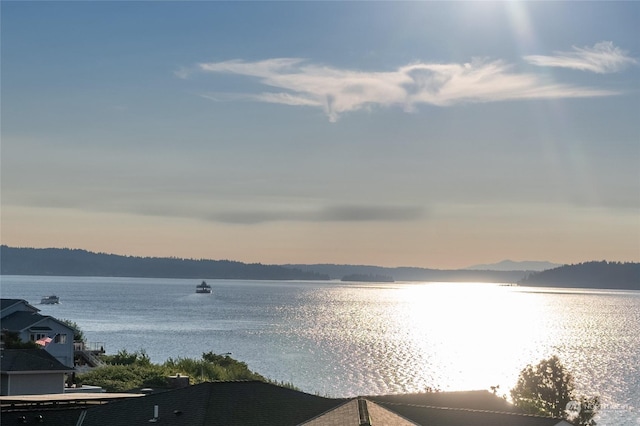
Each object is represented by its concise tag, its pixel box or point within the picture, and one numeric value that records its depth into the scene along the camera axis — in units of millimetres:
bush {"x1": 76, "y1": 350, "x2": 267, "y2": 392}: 80438
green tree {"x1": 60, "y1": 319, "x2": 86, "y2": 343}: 111450
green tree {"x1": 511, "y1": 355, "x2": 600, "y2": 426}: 85438
